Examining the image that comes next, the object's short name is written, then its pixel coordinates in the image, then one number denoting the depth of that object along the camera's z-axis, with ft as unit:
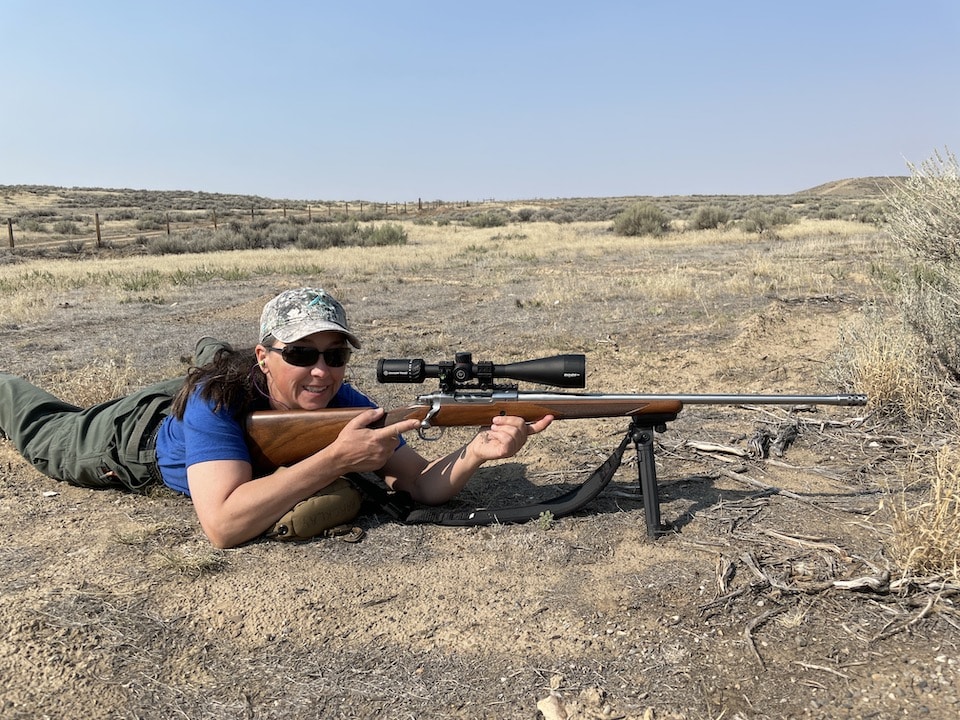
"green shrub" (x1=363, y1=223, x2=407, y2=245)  92.17
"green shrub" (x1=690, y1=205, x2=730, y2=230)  100.70
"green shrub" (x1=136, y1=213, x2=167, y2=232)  122.32
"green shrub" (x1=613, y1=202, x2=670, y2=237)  91.91
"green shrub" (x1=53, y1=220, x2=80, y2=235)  107.65
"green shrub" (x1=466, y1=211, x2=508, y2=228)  130.41
